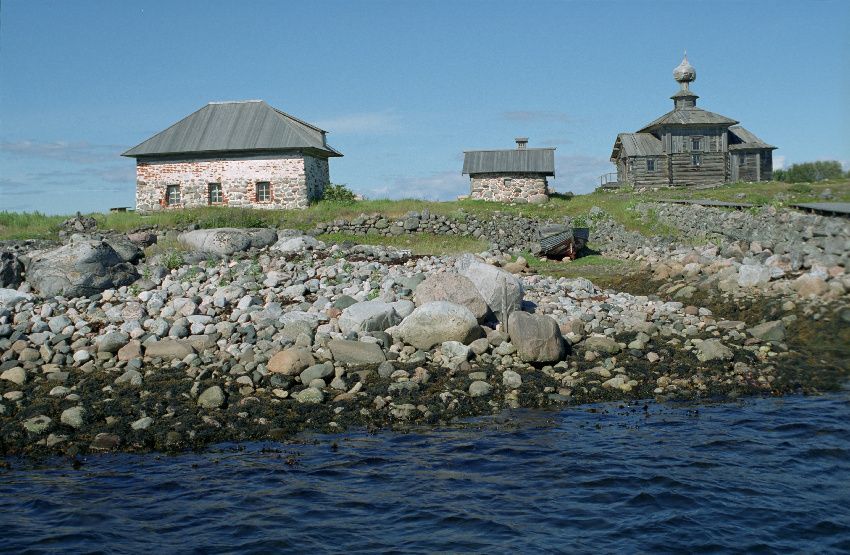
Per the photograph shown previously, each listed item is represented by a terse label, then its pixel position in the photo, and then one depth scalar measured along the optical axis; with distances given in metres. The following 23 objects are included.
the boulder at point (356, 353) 12.74
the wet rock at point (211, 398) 11.15
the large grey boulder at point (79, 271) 17.08
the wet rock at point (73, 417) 10.52
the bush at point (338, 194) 35.95
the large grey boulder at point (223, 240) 22.42
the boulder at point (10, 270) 17.62
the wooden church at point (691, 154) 47.56
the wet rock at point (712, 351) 12.98
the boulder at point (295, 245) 22.67
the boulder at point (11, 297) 16.50
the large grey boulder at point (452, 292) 14.28
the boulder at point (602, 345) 13.46
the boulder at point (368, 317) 13.98
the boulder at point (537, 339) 12.86
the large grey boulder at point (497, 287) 14.89
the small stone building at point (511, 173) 41.78
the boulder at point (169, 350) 13.27
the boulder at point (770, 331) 13.91
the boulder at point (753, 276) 17.41
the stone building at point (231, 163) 34.47
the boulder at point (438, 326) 13.31
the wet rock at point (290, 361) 12.18
